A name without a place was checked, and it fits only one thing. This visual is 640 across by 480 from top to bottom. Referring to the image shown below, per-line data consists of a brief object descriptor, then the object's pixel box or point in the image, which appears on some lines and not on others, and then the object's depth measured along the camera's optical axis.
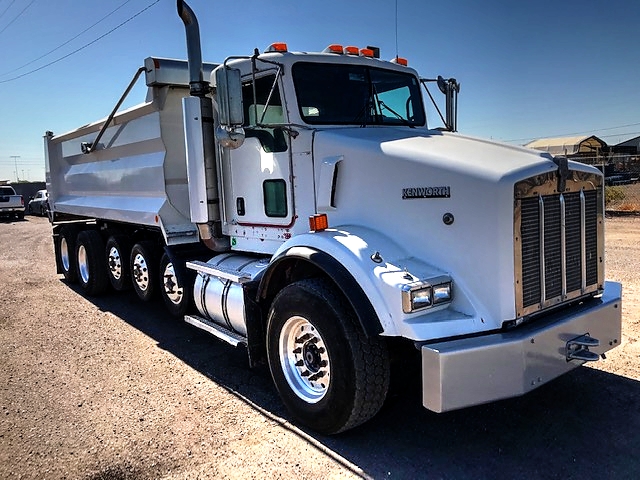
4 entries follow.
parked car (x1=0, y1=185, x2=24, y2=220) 27.92
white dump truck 3.23
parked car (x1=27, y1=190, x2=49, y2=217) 30.38
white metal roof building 43.06
